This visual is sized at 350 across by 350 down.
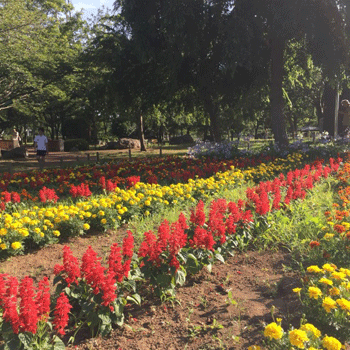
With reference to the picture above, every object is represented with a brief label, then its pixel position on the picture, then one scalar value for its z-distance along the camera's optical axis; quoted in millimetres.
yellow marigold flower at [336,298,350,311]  2229
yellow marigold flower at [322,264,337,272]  2697
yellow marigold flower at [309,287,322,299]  2420
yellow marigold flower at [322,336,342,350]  1931
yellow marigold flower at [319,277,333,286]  2530
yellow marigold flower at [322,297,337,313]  2271
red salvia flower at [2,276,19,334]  2240
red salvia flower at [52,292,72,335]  2334
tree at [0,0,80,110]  14930
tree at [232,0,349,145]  11703
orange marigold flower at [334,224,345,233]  3506
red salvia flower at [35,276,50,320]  2404
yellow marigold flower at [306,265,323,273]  2704
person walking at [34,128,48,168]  12820
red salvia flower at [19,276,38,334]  2248
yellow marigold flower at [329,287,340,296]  2549
